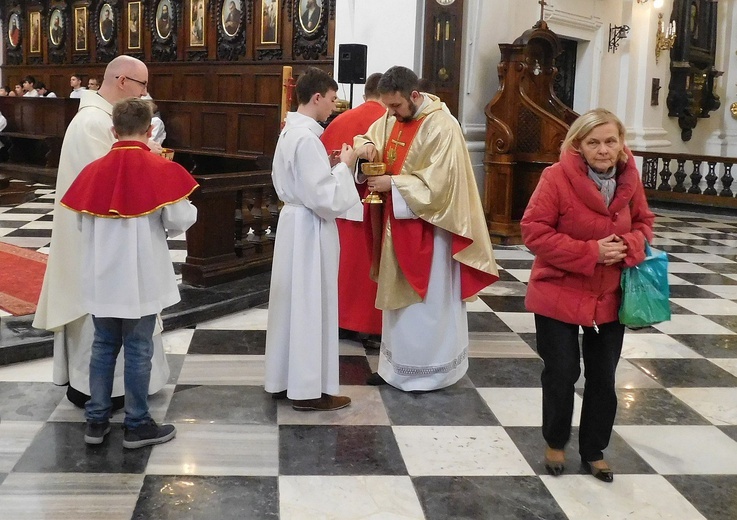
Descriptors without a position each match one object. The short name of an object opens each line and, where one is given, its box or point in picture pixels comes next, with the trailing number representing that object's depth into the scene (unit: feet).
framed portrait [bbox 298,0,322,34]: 42.91
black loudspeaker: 28.25
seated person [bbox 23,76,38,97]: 54.08
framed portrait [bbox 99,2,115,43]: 56.24
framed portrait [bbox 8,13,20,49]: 65.05
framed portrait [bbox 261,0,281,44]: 45.16
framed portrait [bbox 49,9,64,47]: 60.54
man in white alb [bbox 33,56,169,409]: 11.64
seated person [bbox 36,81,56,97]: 55.33
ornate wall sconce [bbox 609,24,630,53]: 40.45
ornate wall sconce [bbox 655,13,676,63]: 44.37
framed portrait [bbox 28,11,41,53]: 62.80
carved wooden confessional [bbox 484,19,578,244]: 29.45
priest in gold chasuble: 13.43
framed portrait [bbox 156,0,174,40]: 51.70
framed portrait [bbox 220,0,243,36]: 47.21
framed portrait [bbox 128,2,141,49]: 53.83
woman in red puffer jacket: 9.91
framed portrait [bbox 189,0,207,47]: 49.34
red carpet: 17.72
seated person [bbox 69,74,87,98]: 49.39
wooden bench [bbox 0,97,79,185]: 45.01
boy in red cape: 10.52
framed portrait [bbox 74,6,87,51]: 58.54
